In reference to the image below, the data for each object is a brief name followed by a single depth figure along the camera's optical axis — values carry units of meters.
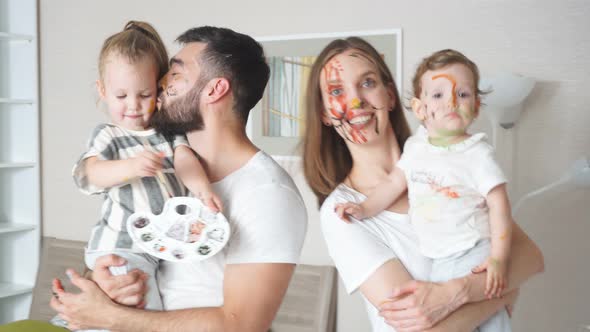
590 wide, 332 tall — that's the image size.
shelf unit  3.51
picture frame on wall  2.52
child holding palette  1.12
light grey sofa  2.69
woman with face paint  1.12
